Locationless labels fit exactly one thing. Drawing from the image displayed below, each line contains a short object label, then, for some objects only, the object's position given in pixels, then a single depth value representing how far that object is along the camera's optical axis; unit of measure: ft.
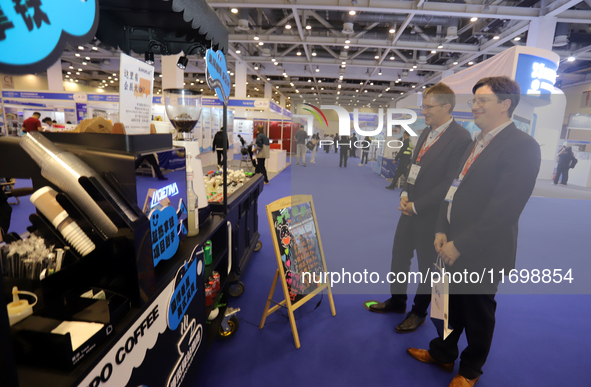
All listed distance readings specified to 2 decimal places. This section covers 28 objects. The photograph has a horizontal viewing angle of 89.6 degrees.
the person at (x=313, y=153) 45.57
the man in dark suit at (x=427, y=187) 6.57
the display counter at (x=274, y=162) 35.32
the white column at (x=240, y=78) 41.96
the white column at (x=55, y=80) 44.08
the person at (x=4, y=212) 7.56
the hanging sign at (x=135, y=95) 4.32
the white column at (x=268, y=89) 59.70
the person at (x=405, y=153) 20.54
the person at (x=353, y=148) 40.76
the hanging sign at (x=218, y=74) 5.65
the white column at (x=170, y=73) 26.84
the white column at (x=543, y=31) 22.80
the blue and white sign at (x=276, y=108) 38.26
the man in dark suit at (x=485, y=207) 4.99
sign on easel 6.95
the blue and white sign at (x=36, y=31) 1.52
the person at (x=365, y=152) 41.88
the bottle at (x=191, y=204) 5.55
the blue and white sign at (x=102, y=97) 38.88
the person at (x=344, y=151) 38.06
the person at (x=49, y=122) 30.52
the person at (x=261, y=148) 25.53
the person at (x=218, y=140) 22.03
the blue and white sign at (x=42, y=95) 39.83
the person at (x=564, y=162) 36.24
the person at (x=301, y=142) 38.55
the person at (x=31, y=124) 22.58
